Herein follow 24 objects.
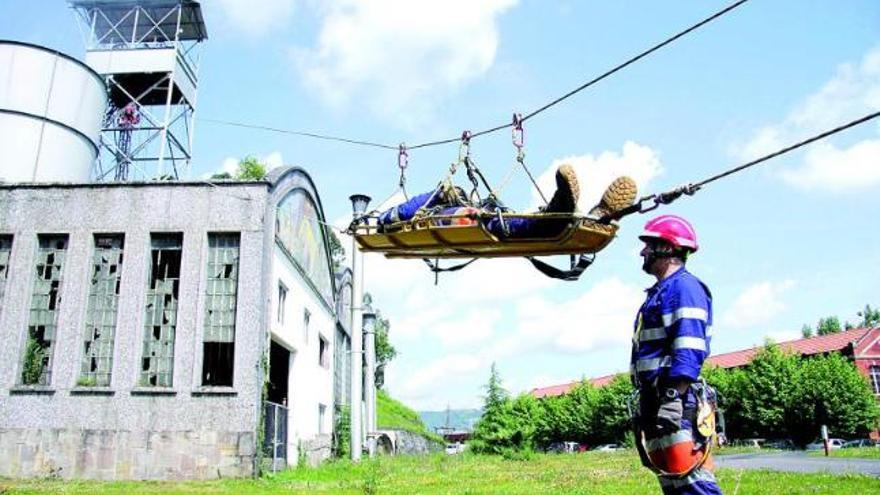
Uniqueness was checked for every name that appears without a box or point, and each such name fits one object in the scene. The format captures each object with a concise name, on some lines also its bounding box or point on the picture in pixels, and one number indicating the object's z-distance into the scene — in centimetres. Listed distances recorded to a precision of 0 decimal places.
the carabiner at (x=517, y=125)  855
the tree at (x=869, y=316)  9806
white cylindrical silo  2117
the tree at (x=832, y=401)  4181
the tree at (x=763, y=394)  4306
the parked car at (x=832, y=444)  4062
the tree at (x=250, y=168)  4259
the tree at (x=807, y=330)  10372
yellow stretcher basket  777
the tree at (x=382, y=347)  6003
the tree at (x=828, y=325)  10125
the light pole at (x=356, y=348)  2488
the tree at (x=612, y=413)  5509
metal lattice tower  2852
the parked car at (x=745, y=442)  4603
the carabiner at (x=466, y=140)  905
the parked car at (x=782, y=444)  4310
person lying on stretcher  732
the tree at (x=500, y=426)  3409
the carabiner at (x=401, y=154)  1031
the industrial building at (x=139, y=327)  1673
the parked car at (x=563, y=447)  6094
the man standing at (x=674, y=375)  419
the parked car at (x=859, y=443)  4144
